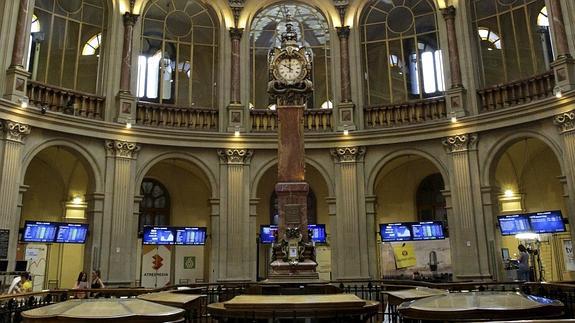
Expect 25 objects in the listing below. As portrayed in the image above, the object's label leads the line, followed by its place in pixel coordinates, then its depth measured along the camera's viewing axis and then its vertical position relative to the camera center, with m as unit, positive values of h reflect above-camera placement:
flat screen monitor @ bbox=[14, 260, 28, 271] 13.90 +0.24
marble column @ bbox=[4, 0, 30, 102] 14.77 +5.96
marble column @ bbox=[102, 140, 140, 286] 16.30 +1.85
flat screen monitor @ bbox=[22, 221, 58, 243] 15.43 +1.30
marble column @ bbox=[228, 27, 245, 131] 18.77 +6.70
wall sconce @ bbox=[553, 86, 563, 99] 14.85 +4.99
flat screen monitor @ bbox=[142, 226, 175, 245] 17.62 +1.26
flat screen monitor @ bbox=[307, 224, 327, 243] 18.88 +1.35
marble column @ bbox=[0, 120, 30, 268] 14.13 +2.70
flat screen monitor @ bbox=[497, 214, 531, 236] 15.63 +1.30
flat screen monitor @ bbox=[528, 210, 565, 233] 15.16 +1.33
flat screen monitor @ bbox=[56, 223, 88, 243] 16.08 +1.26
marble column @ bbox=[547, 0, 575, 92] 14.78 +6.06
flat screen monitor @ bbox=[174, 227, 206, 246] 18.12 +1.27
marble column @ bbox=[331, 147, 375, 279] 17.56 +1.80
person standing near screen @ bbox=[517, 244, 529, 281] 14.05 +0.03
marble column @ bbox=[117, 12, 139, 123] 17.39 +6.62
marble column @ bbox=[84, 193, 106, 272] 15.98 +1.28
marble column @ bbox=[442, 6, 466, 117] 17.31 +6.62
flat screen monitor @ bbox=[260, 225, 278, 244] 18.81 +1.34
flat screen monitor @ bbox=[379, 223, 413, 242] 17.72 +1.28
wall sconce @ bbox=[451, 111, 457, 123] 17.11 +4.97
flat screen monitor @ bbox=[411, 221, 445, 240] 17.33 +1.28
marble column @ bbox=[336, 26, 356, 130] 18.77 +6.66
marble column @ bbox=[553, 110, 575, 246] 14.42 +3.19
